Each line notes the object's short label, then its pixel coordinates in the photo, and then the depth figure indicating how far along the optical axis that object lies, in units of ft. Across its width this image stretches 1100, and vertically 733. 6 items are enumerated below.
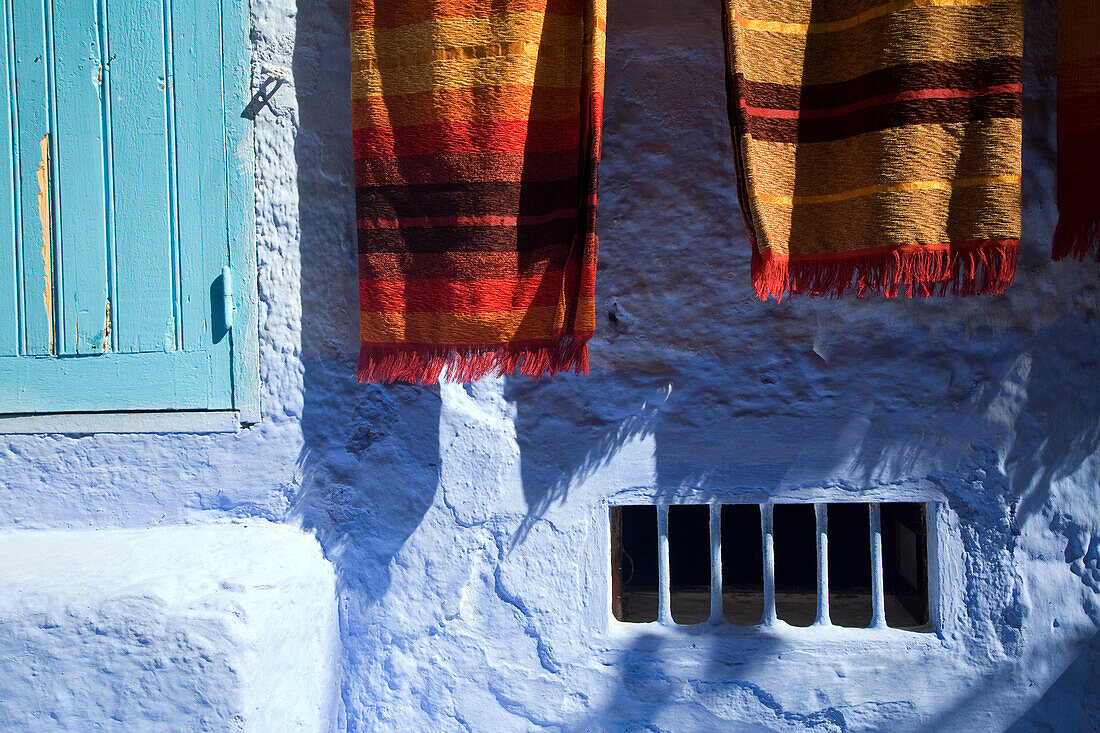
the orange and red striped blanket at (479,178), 4.81
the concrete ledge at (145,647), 4.61
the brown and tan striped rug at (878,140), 4.57
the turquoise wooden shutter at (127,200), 5.41
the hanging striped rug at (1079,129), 4.83
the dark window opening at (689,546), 8.05
